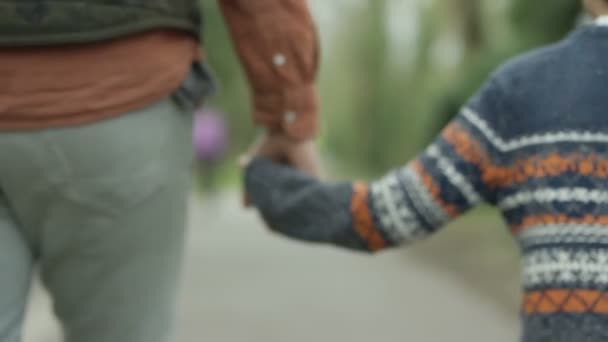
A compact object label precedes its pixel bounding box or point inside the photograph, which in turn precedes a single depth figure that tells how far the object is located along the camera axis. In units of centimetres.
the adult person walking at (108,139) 129
